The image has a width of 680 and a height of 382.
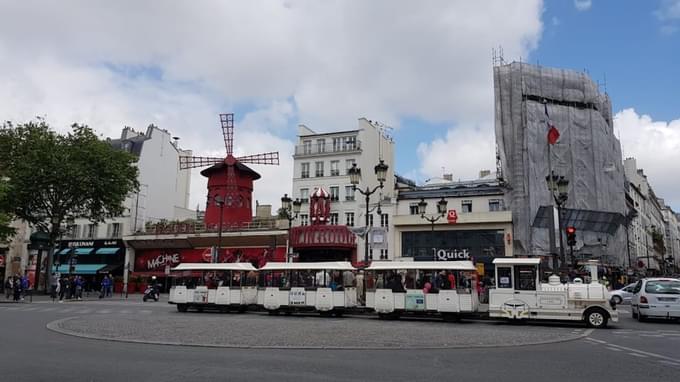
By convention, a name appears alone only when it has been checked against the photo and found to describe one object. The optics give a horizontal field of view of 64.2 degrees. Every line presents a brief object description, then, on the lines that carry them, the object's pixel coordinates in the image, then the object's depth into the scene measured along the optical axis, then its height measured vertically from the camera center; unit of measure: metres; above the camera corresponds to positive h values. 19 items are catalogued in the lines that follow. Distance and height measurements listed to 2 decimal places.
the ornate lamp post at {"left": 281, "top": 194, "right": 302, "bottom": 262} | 27.31 +3.78
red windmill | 44.25 +7.71
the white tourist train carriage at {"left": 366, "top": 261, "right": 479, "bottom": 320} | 17.92 -0.30
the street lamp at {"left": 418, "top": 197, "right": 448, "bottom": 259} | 26.47 +3.65
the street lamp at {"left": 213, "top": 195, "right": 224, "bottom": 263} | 29.74 +1.09
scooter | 30.88 -1.09
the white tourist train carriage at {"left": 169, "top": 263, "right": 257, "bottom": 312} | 21.98 -0.47
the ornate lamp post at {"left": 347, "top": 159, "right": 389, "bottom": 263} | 20.70 +4.05
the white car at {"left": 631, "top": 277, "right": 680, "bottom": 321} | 17.64 -0.44
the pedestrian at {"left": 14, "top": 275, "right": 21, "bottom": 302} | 28.65 -0.90
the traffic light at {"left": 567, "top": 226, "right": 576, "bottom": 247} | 18.09 +1.53
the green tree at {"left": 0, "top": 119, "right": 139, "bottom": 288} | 34.53 +6.38
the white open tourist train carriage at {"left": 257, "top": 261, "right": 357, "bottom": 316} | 20.12 -0.38
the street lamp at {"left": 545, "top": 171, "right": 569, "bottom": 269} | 18.67 +3.13
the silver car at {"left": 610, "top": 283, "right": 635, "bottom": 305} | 27.01 -0.48
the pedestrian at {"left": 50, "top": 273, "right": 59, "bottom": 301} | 29.97 -0.74
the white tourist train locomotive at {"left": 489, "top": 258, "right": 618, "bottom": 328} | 15.99 -0.43
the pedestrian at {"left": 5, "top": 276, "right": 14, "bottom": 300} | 31.63 -0.98
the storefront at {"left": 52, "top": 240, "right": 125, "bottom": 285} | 45.09 +1.23
